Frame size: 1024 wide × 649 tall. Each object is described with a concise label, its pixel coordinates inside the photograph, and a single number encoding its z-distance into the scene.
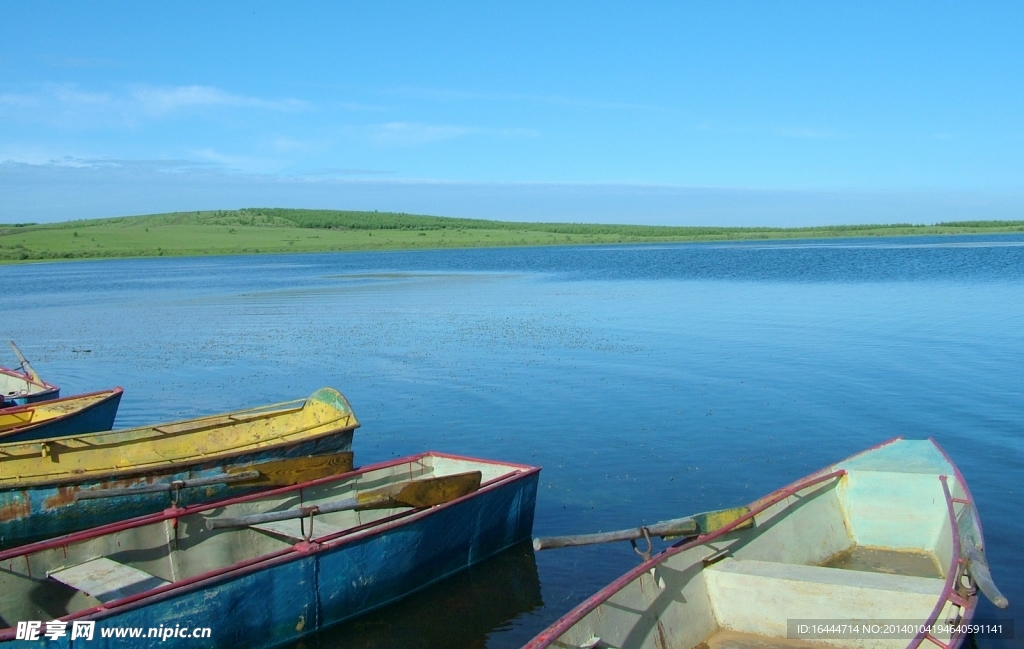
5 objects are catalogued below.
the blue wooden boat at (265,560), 7.62
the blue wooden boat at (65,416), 13.99
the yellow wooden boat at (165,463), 10.88
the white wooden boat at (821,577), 6.59
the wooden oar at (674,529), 7.39
